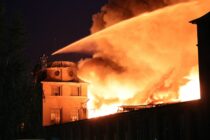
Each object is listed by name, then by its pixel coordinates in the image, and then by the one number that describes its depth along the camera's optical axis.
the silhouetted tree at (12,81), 46.65
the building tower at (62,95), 63.59
